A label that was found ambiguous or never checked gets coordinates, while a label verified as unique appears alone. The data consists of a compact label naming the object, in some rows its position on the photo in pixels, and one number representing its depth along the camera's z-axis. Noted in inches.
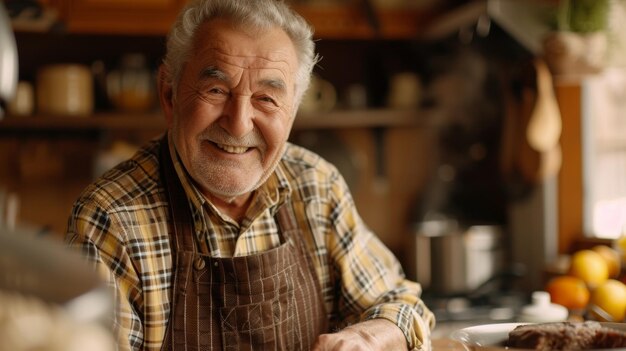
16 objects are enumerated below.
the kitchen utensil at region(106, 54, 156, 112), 132.8
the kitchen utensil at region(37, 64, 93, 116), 128.6
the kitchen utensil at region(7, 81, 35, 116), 126.2
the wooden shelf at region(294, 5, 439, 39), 139.3
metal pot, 130.9
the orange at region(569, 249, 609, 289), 86.2
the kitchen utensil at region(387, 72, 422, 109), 147.5
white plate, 41.3
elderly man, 53.3
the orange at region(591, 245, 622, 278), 92.8
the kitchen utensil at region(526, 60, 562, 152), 115.2
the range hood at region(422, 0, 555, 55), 119.6
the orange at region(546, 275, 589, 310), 76.4
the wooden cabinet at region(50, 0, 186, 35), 127.2
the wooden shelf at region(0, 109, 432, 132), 127.6
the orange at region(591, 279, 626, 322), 73.6
